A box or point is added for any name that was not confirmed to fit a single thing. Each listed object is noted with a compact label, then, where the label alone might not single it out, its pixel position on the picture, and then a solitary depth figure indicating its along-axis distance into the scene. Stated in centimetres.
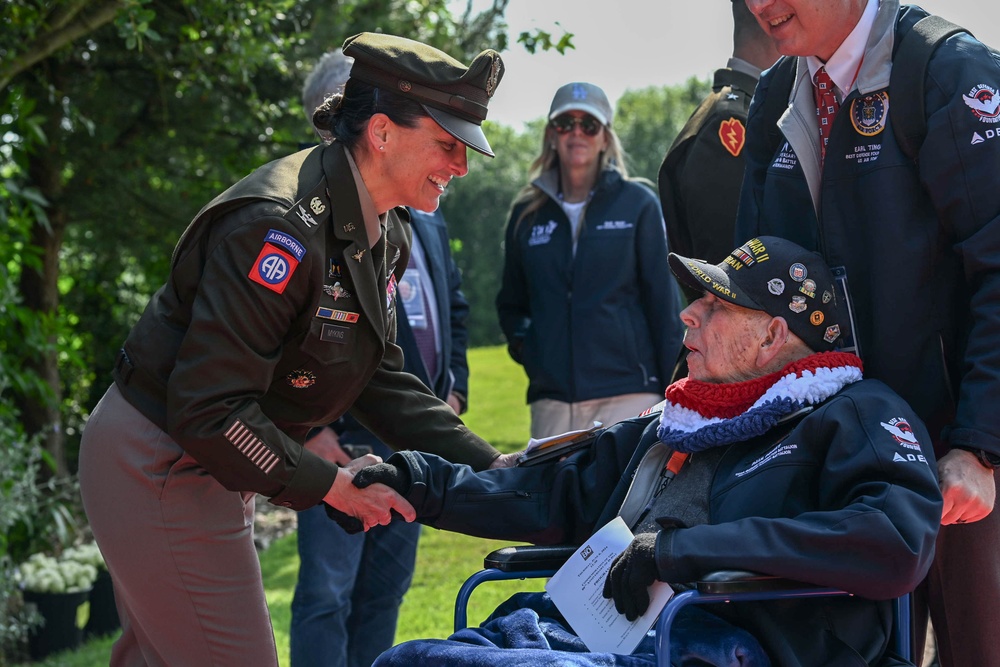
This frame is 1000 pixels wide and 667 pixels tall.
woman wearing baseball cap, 468
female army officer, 263
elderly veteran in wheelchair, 234
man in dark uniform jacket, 366
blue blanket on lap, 232
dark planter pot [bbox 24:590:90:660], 543
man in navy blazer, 392
